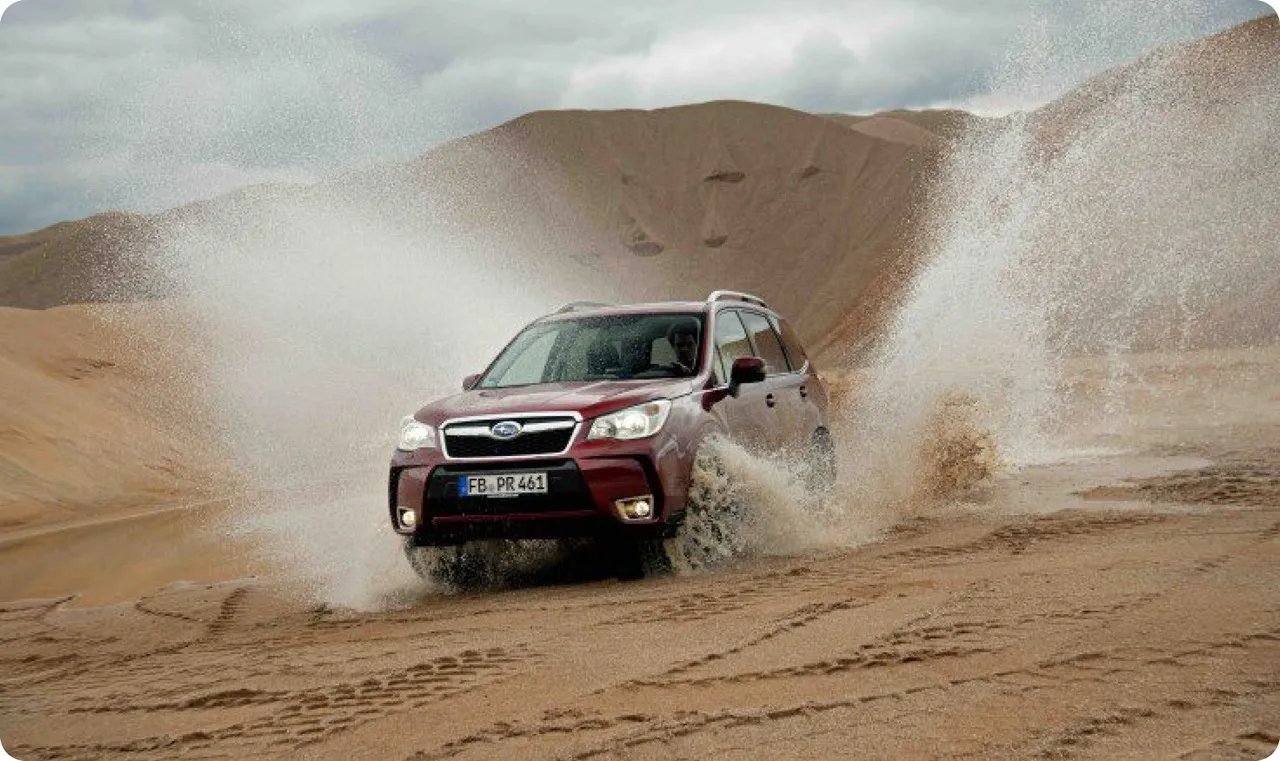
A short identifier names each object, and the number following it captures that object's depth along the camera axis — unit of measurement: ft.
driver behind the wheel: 27.35
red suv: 23.90
